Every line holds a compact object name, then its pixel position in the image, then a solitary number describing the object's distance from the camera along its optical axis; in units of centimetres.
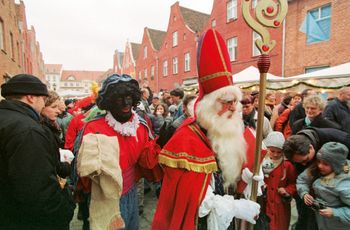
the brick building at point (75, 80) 8738
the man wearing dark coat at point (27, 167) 158
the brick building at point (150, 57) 2876
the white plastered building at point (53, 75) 8600
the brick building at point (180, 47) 2189
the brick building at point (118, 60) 5008
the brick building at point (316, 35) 1089
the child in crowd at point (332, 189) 227
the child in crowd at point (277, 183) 286
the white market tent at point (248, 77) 845
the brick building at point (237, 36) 1380
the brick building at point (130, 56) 3697
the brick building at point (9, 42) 1114
